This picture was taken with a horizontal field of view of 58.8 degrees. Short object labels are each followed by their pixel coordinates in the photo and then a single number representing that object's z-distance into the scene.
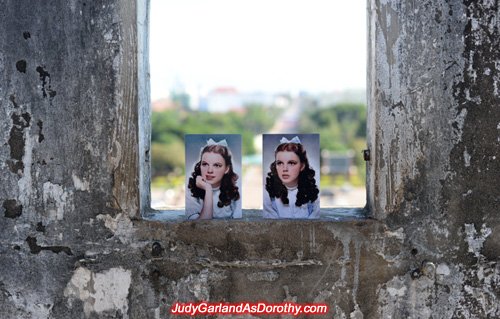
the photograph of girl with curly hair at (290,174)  2.15
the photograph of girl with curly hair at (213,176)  2.15
